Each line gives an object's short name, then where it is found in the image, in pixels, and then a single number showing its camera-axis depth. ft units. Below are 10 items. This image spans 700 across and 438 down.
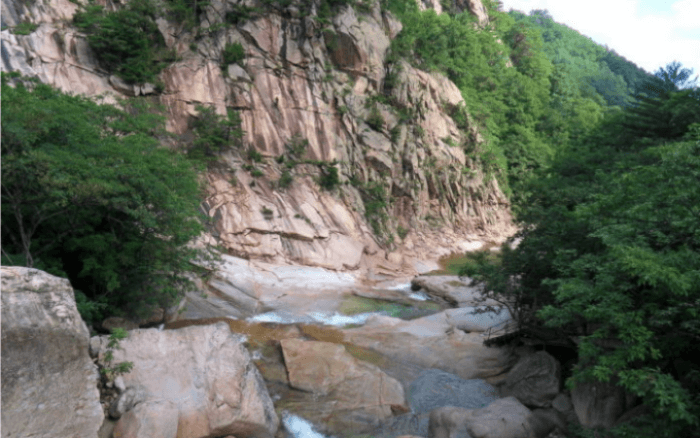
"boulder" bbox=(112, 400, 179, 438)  21.85
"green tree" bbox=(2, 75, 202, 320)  30.60
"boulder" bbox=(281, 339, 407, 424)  30.68
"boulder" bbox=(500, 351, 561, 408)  30.66
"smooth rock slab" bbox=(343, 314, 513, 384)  37.04
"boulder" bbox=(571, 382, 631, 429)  24.49
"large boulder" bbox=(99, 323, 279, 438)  23.08
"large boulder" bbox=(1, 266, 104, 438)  19.27
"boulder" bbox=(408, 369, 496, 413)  32.45
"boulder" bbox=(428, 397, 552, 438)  25.55
